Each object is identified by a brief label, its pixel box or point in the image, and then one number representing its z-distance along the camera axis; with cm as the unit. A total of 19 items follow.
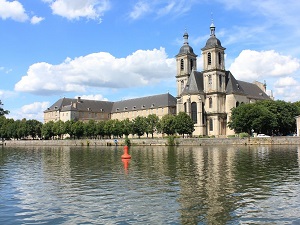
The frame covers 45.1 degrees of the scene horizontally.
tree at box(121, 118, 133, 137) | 11044
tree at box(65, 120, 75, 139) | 12150
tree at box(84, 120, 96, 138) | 11825
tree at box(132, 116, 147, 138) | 10950
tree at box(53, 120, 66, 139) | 12338
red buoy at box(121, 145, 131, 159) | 4268
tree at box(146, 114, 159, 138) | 10844
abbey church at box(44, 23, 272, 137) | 11225
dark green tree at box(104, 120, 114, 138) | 11494
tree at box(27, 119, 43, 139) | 13450
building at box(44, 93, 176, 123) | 13575
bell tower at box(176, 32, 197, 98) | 12512
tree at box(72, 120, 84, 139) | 11956
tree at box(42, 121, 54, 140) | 12790
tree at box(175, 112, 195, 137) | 9772
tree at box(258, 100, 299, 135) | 9638
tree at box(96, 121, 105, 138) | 11769
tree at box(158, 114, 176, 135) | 9819
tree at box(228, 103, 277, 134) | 8700
